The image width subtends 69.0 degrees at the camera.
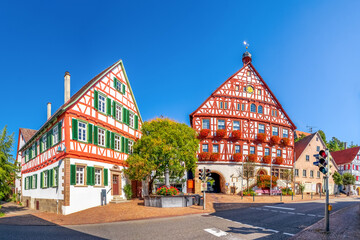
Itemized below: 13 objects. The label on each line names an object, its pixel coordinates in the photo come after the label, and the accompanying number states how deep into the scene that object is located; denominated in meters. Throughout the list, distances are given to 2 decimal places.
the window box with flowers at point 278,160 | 35.75
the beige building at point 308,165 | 39.16
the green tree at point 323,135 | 57.13
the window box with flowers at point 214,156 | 32.50
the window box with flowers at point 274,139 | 35.84
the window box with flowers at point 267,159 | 34.76
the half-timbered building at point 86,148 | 18.23
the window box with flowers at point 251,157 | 33.66
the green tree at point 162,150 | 22.17
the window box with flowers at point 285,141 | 36.81
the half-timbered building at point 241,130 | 33.09
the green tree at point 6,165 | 18.52
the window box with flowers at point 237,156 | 33.03
